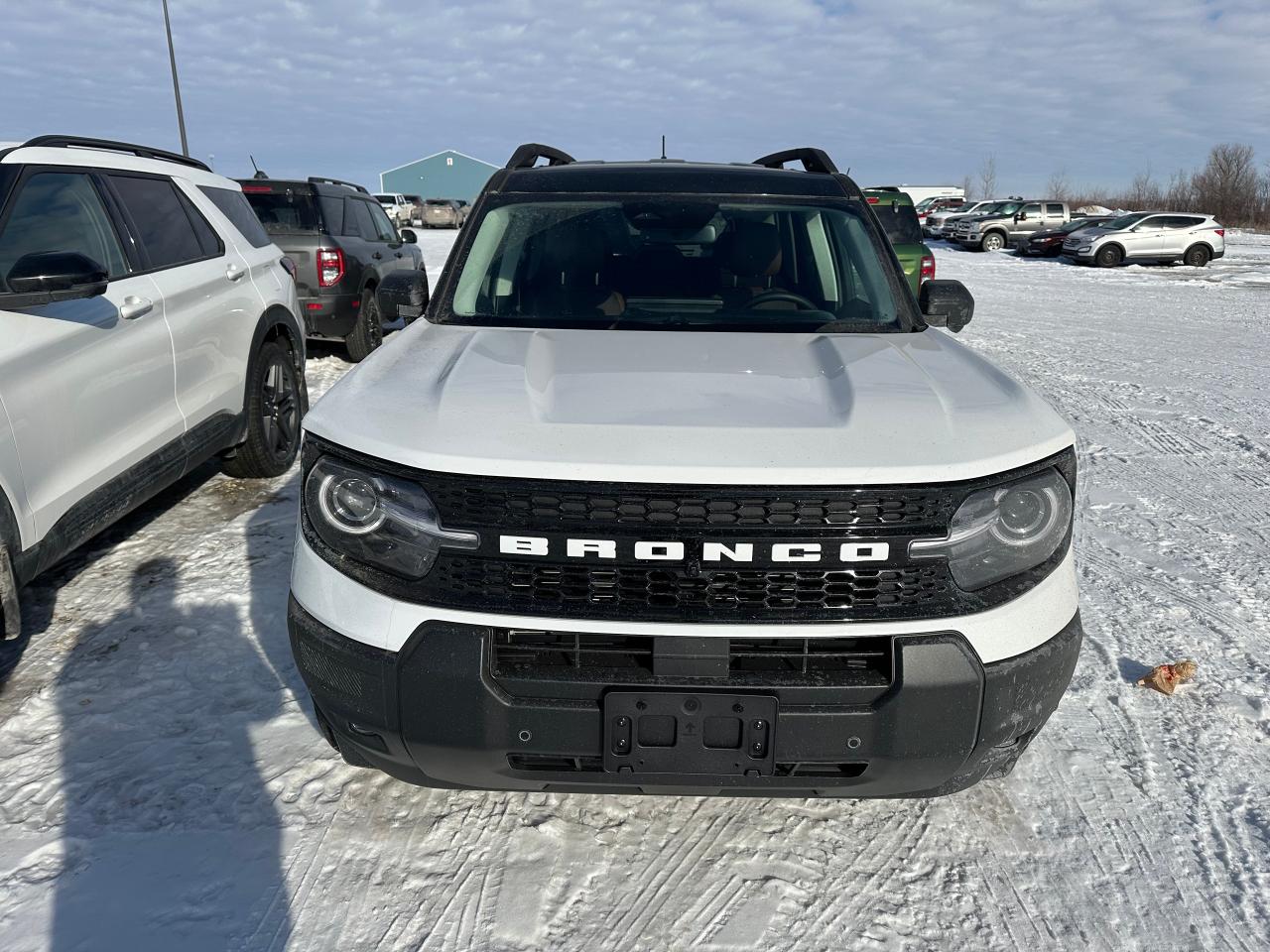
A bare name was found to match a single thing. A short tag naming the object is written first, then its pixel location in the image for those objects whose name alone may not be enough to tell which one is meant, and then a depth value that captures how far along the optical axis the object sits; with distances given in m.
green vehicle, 12.03
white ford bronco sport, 2.01
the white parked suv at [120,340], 3.21
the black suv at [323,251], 8.48
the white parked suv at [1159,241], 25.31
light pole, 21.72
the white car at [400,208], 41.22
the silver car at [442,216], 42.56
